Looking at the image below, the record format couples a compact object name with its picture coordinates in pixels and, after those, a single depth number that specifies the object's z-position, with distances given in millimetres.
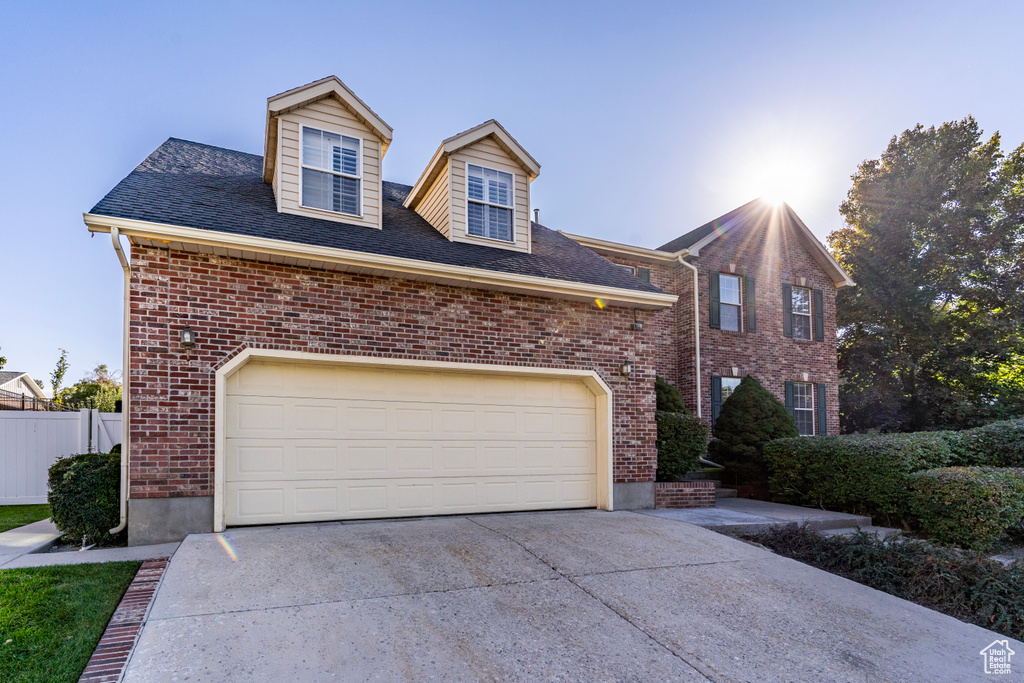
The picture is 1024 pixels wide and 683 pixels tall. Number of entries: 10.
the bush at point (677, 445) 10047
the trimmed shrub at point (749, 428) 12109
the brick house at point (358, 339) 6633
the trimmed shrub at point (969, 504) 7488
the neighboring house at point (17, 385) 19688
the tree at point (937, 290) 18359
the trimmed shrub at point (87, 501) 6410
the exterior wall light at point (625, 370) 9231
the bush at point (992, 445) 9688
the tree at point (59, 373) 27625
